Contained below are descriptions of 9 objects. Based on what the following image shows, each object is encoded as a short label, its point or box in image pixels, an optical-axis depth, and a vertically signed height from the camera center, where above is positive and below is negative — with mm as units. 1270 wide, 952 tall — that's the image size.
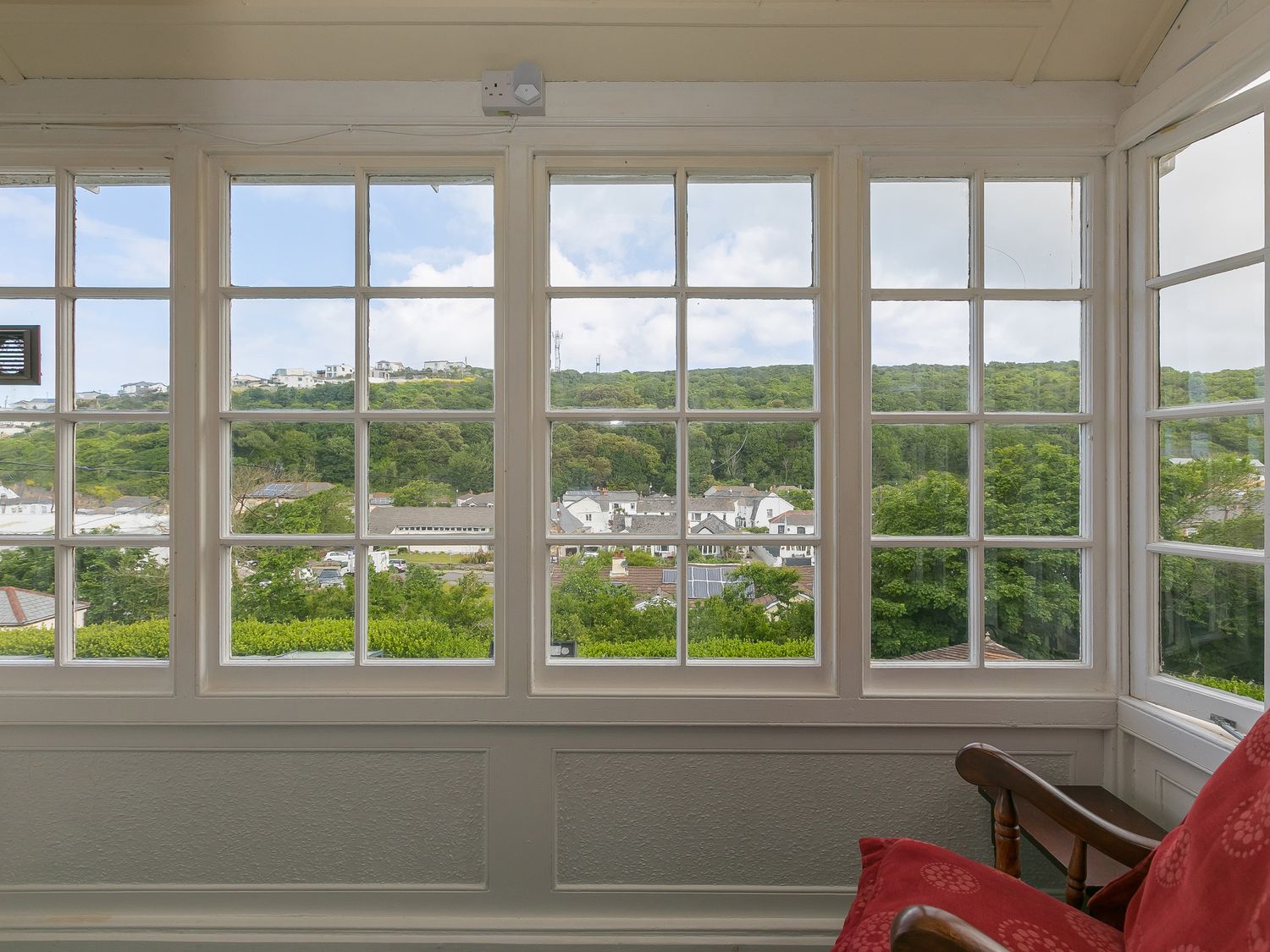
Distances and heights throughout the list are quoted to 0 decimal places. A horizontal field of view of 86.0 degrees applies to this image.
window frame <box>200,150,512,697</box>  1836 +160
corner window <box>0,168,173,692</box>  1885 +132
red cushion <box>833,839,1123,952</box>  1051 -699
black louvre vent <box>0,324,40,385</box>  1873 +340
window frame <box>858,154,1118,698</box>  1831 +75
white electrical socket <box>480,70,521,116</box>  1737 +991
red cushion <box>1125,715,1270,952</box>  878 -546
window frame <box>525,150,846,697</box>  1847 +147
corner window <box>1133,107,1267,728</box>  1520 +136
